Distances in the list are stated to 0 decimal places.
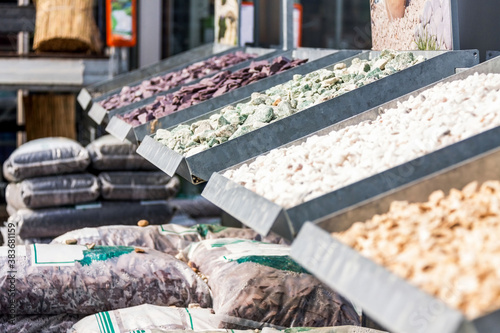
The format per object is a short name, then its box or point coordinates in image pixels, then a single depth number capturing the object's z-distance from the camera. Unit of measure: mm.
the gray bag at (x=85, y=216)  4469
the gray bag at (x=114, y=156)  4664
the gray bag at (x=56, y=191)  4480
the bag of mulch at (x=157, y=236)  3254
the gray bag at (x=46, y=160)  4512
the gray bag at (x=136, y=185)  4641
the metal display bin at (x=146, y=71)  4223
